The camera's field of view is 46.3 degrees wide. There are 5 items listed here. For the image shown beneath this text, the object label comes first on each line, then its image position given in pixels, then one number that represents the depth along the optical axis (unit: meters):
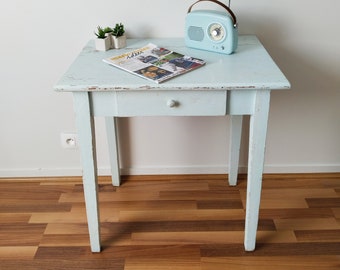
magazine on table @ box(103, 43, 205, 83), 1.31
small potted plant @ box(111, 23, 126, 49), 1.60
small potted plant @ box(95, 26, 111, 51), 1.56
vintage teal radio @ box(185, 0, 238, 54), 1.48
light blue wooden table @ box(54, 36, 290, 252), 1.25
